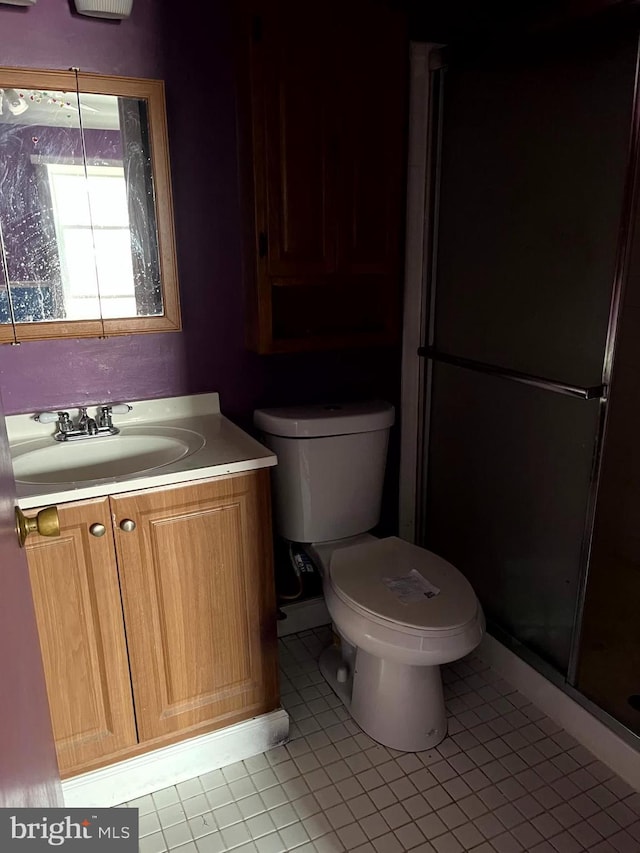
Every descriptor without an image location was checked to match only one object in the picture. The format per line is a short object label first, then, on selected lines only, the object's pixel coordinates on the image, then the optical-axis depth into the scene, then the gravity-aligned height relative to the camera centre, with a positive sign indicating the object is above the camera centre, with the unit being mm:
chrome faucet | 1668 -458
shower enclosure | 1510 -263
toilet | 1591 -887
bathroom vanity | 1391 -761
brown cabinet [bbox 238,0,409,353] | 1637 +228
